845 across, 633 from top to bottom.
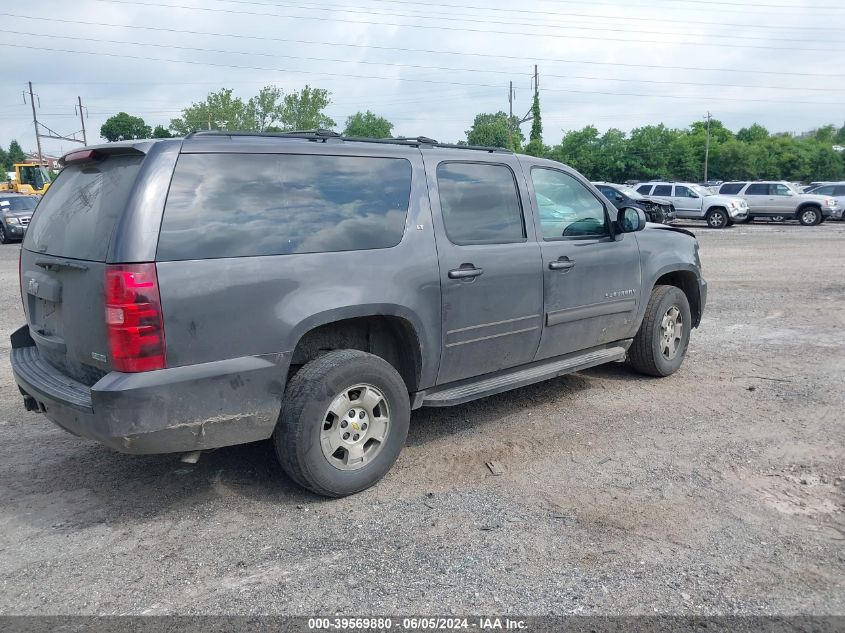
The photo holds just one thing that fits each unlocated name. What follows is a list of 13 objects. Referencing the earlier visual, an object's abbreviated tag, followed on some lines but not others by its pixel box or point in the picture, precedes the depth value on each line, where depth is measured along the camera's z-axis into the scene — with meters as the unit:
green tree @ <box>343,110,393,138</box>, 76.69
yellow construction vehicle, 40.66
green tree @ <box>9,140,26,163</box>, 125.94
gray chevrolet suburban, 3.48
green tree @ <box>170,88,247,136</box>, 62.38
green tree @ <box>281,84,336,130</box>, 67.25
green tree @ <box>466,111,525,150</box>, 65.50
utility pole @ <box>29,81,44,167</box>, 59.99
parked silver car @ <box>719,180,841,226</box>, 28.92
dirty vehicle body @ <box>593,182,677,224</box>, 23.44
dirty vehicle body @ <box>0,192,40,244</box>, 24.25
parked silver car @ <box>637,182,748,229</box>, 28.70
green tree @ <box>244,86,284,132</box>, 66.19
